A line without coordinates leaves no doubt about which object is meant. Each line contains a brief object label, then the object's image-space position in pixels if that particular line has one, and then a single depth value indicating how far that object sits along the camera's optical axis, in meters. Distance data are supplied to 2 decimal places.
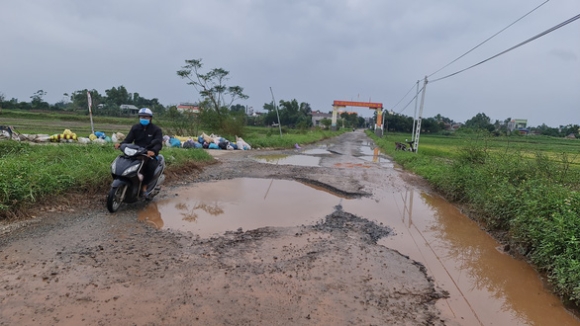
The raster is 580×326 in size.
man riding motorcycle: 5.02
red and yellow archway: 48.12
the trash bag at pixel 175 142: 13.73
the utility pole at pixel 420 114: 15.56
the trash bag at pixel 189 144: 13.60
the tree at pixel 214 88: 21.70
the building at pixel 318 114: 107.91
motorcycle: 4.54
